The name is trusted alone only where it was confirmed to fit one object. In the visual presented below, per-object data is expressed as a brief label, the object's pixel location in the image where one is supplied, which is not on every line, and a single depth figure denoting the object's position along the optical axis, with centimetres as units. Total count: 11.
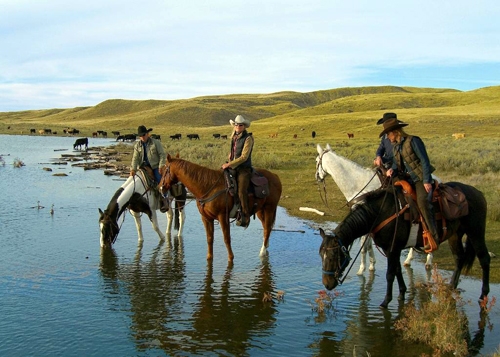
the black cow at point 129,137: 6131
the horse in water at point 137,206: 1084
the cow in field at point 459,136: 4873
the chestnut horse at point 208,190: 977
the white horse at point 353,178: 934
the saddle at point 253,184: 981
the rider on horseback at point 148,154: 1170
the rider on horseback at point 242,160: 977
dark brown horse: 684
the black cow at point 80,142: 4662
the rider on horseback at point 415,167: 720
